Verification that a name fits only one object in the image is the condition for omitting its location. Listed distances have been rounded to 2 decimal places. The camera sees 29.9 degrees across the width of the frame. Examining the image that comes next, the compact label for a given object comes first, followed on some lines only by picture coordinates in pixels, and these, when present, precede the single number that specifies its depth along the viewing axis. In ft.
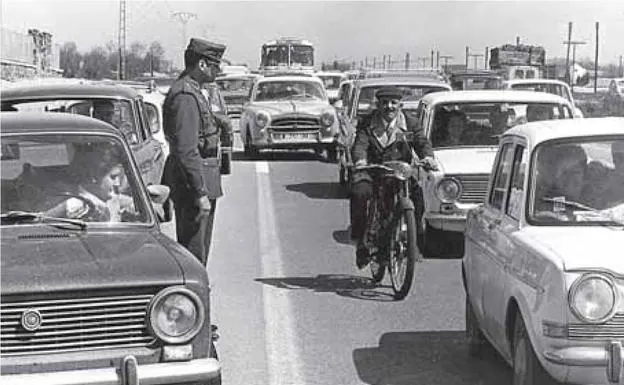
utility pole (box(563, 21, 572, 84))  136.40
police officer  26.61
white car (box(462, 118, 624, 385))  17.12
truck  184.92
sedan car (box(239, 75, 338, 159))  78.28
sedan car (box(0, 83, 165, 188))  39.19
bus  147.43
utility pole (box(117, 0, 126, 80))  169.07
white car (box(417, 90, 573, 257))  38.17
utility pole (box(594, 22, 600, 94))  136.55
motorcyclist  32.24
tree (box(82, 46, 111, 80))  249.34
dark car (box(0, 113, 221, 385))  15.99
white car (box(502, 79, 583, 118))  80.98
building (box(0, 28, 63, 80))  156.92
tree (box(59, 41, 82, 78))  248.73
